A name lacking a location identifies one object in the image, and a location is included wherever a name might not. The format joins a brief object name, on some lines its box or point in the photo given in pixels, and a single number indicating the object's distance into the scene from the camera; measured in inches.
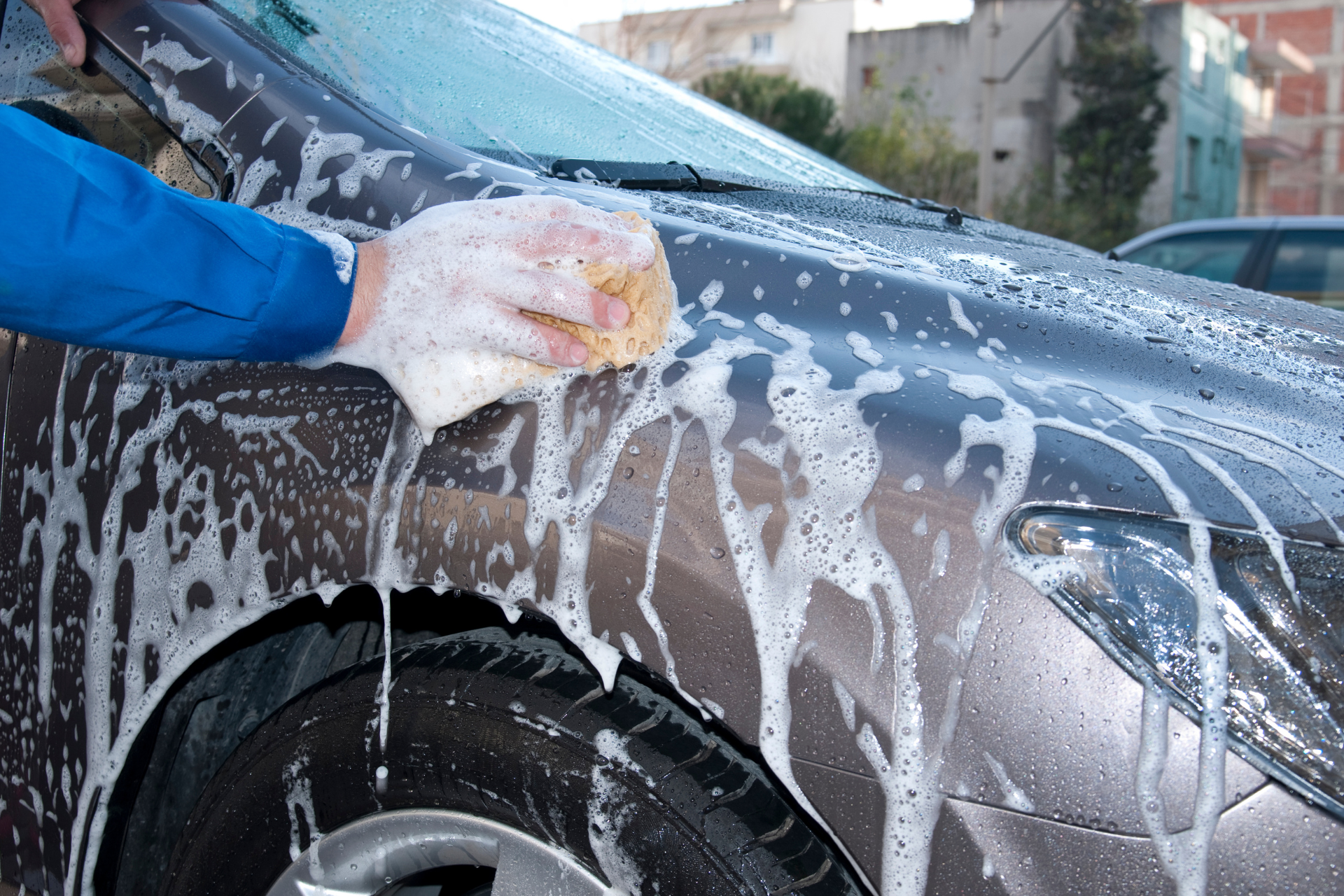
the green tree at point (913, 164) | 655.1
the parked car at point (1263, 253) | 209.8
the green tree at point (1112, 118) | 826.2
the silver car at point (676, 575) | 33.1
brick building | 1471.5
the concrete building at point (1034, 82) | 868.6
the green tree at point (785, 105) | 595.8
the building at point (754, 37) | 554.9
